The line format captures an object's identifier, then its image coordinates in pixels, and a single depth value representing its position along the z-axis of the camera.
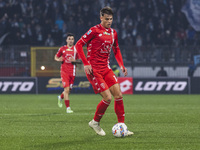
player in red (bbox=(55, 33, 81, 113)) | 27.85
